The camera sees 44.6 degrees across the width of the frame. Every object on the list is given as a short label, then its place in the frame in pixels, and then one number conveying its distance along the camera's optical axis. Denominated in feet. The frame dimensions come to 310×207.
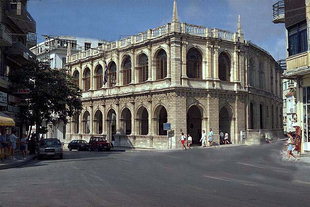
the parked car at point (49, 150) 88.79
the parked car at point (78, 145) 141.79
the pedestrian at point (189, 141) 122.62
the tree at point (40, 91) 105.50
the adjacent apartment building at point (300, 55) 77.05
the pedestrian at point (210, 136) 126.45
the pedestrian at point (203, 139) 128.31
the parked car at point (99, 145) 132.16
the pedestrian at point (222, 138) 135.54
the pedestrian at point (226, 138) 134.82
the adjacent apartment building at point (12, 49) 96.67
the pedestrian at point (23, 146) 89.86
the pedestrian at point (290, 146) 72.02
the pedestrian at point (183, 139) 118.93
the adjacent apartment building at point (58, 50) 206.59
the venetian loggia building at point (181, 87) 128.98
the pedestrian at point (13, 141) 80.28
